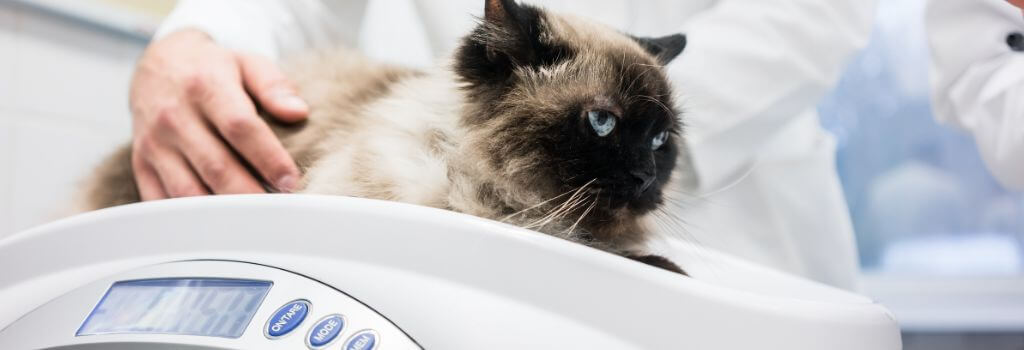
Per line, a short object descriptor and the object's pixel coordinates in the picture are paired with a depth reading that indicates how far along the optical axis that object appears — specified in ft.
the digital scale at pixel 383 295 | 1.40
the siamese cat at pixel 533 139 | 2.55
